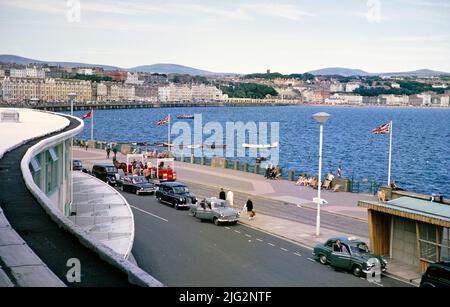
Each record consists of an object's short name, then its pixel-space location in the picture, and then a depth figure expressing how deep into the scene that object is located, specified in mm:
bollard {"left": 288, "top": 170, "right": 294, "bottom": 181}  40844
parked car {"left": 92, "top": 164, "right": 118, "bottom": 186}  37219
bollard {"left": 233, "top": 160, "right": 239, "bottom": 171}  46469
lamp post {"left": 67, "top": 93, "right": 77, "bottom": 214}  24167
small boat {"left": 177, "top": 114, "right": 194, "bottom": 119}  193800
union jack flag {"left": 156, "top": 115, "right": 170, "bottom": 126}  55534
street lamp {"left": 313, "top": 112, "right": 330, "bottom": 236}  23250
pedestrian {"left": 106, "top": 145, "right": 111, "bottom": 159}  53550
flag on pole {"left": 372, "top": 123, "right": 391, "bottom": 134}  35812
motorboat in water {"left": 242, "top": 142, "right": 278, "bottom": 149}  88225
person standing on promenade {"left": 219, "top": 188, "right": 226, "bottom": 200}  29266
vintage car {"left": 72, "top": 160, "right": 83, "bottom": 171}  40612
